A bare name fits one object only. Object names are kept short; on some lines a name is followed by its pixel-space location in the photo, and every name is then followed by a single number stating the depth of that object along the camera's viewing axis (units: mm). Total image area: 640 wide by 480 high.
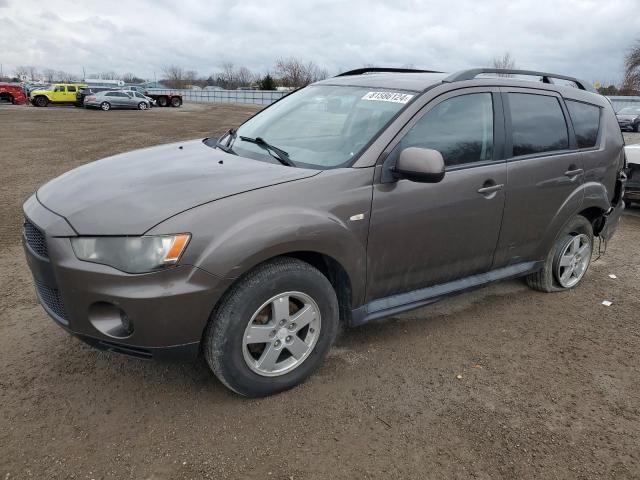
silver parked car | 33531
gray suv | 2447
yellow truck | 34562
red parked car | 36750
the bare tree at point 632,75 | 53062
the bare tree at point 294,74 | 68938
